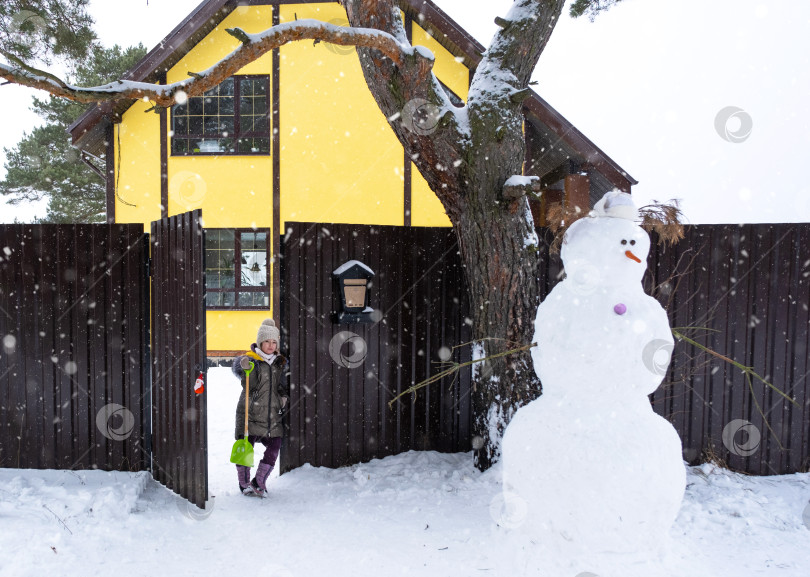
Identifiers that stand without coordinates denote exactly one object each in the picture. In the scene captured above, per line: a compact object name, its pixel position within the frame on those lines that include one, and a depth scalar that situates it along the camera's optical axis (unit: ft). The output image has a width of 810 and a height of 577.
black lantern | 15.15
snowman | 8.64
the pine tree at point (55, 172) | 60.13
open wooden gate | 12.75
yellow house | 33.06
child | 14.19
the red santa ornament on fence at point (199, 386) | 12.66
